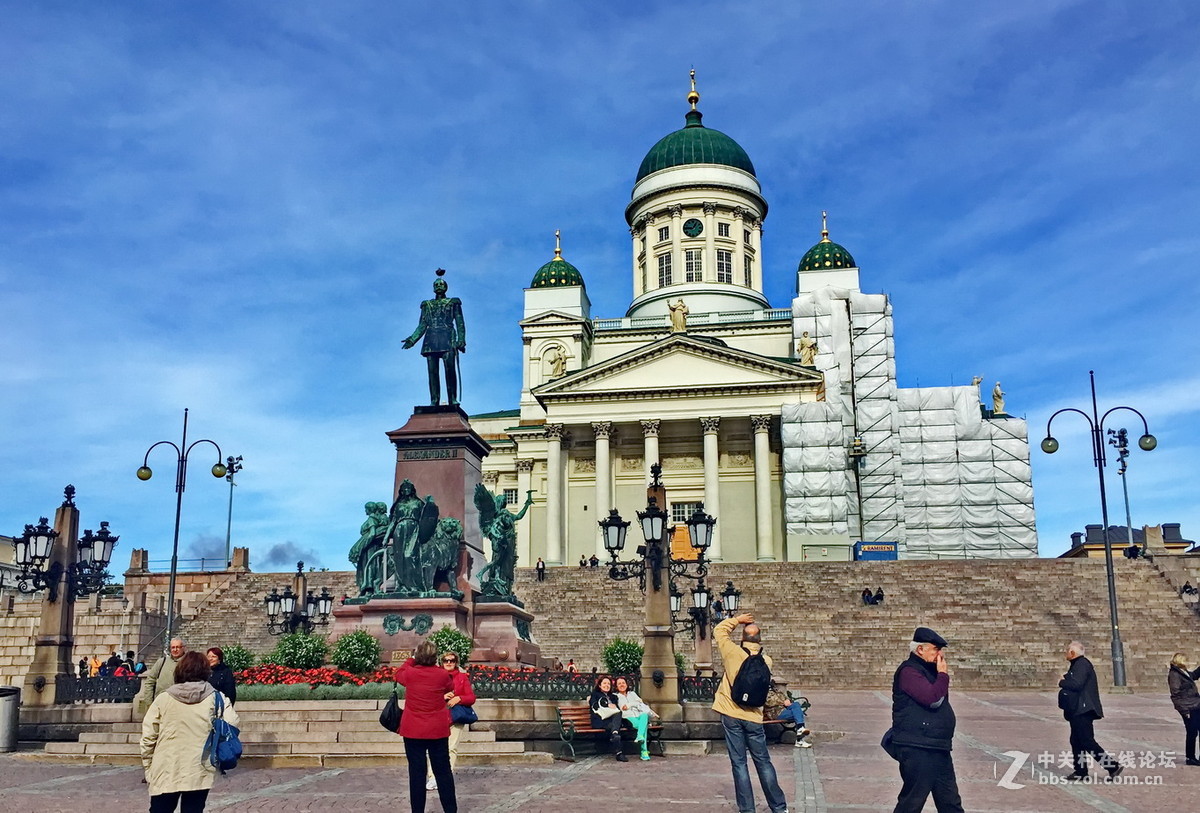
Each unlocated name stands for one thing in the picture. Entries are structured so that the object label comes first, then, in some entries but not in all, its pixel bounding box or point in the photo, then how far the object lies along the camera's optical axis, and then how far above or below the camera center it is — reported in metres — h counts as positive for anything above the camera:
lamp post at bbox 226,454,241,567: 56.69 +7.74
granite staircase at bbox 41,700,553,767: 13.76 -1.50
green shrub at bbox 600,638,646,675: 20.30 -0.70
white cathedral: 58.00 +9.49
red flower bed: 15.20 -0.75
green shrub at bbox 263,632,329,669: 16.41 -0.45
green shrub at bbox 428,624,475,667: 15.76 -0.30
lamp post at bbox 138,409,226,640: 34.94 +4.49
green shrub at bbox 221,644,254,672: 16.61 -0.53
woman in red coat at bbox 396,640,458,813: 8.94 -0.83
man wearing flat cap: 7.25 -0.78
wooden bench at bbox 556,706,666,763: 14.63 -1.39
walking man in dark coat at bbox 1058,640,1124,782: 12.04 -0.98
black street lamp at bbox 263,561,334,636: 28.58 +0.25
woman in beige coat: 7.02 -0.77
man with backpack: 8.94 -0.74
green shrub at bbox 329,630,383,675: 15.90 -0.46
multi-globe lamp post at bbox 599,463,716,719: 15.84 +0.18
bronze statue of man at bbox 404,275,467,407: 18.91 +4.72
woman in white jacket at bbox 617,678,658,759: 14.66 -1.25
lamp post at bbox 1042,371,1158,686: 31.06 +4.35
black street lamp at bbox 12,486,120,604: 18.50 +1.10
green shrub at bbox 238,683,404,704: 14.74 -0.93
